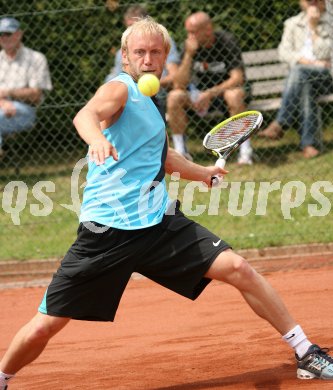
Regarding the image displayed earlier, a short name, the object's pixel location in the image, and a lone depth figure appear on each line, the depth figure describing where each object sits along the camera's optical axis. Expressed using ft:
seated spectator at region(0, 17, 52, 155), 59.98
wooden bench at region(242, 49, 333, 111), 62.03
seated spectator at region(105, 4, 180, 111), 59.83
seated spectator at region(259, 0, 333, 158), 59.62
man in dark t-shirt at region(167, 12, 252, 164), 59.31
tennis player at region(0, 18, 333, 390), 30.35
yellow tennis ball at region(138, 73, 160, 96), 28.81
